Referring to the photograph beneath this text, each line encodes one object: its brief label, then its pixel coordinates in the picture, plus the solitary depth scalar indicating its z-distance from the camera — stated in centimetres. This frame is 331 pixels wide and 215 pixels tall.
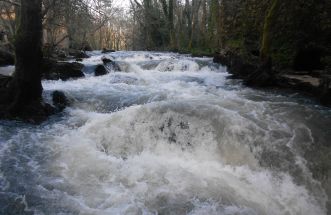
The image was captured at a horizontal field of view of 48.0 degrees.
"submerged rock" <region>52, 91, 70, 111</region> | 907
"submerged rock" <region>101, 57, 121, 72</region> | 1543
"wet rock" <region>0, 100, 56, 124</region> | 798
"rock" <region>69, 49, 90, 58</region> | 1992
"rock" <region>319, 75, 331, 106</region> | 917
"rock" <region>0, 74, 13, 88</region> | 876
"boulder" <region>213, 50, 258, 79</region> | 1334
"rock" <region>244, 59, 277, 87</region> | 1133
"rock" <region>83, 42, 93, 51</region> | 3091
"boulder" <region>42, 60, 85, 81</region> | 1209
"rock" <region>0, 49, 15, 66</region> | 1422
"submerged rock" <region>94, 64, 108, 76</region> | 1362
